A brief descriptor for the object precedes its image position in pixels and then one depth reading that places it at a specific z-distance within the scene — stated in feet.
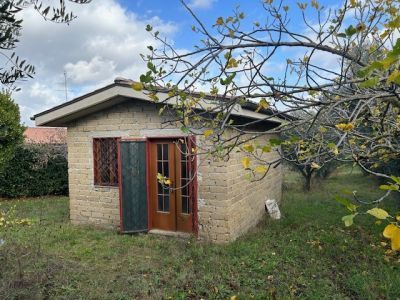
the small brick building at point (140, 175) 21.99
